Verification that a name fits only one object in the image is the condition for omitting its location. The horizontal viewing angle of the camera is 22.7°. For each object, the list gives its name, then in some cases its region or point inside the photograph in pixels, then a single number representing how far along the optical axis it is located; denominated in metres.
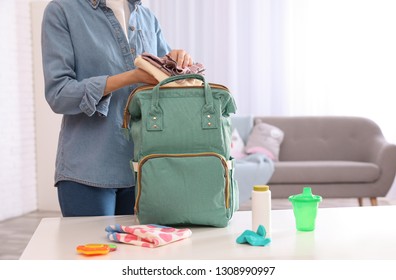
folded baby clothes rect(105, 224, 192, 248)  2.50
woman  2.81
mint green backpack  2.63
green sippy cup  2.66
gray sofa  7.07
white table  2.43
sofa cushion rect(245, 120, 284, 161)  7.68
